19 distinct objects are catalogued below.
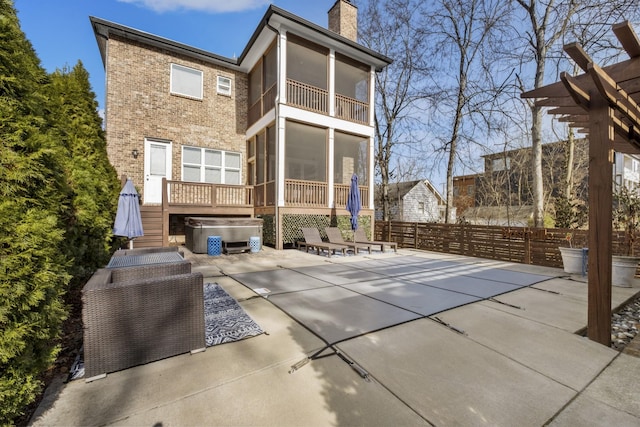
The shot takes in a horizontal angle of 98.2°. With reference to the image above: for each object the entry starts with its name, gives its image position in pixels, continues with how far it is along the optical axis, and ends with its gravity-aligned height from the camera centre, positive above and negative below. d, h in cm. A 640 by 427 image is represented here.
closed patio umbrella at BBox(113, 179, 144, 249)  613 -4
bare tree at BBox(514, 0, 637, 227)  941 +670
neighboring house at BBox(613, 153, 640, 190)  2403 +444
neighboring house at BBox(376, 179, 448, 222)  2703 +135
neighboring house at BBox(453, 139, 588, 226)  1714 +221
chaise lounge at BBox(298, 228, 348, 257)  904 -103
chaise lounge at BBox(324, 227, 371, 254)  999 -91
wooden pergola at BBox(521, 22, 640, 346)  316 +66
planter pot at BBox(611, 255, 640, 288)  568 -114
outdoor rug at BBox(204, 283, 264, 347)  304 -133
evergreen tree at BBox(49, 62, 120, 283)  455 +76
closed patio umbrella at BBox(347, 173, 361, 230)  1023 +46
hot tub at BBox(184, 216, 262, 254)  905 -58
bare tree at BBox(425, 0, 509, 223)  1286 +719
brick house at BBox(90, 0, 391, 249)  1012 +392
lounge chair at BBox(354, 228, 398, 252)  1119 -90
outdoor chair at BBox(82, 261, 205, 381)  230 -96
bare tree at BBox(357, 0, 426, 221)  1523 +844
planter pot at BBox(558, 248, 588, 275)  657 -109
